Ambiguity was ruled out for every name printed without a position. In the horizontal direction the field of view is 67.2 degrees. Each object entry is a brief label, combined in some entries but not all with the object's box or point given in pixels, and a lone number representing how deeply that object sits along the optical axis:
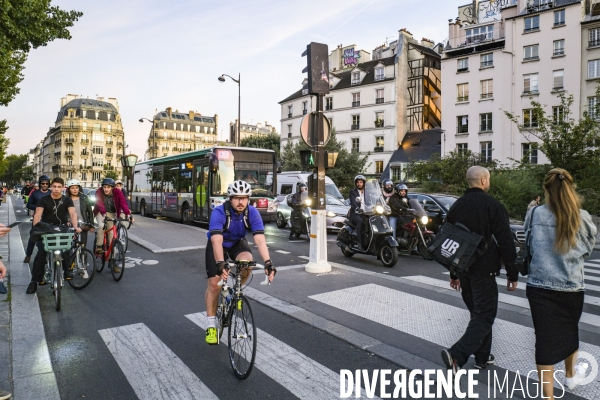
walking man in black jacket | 3.84
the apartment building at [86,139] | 110.06
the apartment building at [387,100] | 48.81
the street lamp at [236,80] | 29.69
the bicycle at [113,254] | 7.93
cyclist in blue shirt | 4.14
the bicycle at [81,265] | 7.20
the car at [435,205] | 11.80
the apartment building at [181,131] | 116.25
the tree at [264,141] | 62.34
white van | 19.61
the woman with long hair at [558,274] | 3.25
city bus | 16.64
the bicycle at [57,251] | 6.06
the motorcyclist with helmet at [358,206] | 9.77
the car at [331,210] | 15.34
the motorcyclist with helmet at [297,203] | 14.31
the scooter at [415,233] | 10.34
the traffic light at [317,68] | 8.59
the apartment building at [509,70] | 35.50
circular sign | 8.60
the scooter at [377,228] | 9.36
